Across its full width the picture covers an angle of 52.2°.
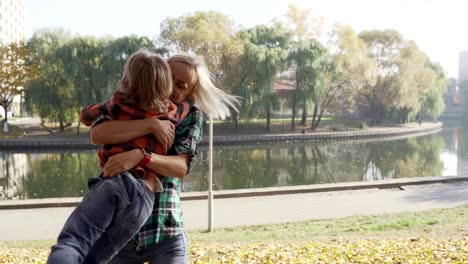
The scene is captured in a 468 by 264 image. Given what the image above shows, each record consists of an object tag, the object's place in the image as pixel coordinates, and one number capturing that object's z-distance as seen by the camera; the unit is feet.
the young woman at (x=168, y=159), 5.23
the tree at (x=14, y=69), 106.22
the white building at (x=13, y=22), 201.23
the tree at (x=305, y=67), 112.78
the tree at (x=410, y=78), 132.77
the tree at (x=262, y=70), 107.14
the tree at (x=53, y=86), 98.68
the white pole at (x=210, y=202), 24.29
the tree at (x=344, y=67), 117.50
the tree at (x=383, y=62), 136.15
